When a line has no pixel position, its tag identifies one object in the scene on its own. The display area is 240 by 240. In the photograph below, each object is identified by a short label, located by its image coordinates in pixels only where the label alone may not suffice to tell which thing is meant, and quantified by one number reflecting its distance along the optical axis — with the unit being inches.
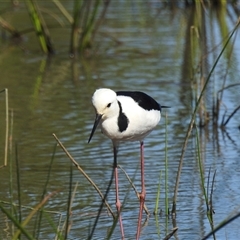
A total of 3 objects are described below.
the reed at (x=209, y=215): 284.6
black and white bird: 324.5
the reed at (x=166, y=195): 329.9
